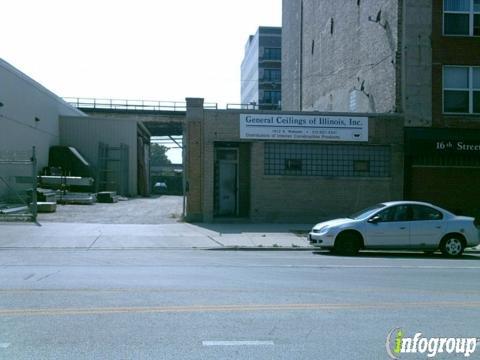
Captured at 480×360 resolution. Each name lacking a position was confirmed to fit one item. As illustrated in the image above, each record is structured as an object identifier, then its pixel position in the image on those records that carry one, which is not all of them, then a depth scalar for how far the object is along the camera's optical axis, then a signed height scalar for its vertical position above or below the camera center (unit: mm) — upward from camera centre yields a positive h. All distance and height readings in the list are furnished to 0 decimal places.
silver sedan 15562 -1523
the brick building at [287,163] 22891 +336
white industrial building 31156 +2397
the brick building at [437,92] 22953 +3132
